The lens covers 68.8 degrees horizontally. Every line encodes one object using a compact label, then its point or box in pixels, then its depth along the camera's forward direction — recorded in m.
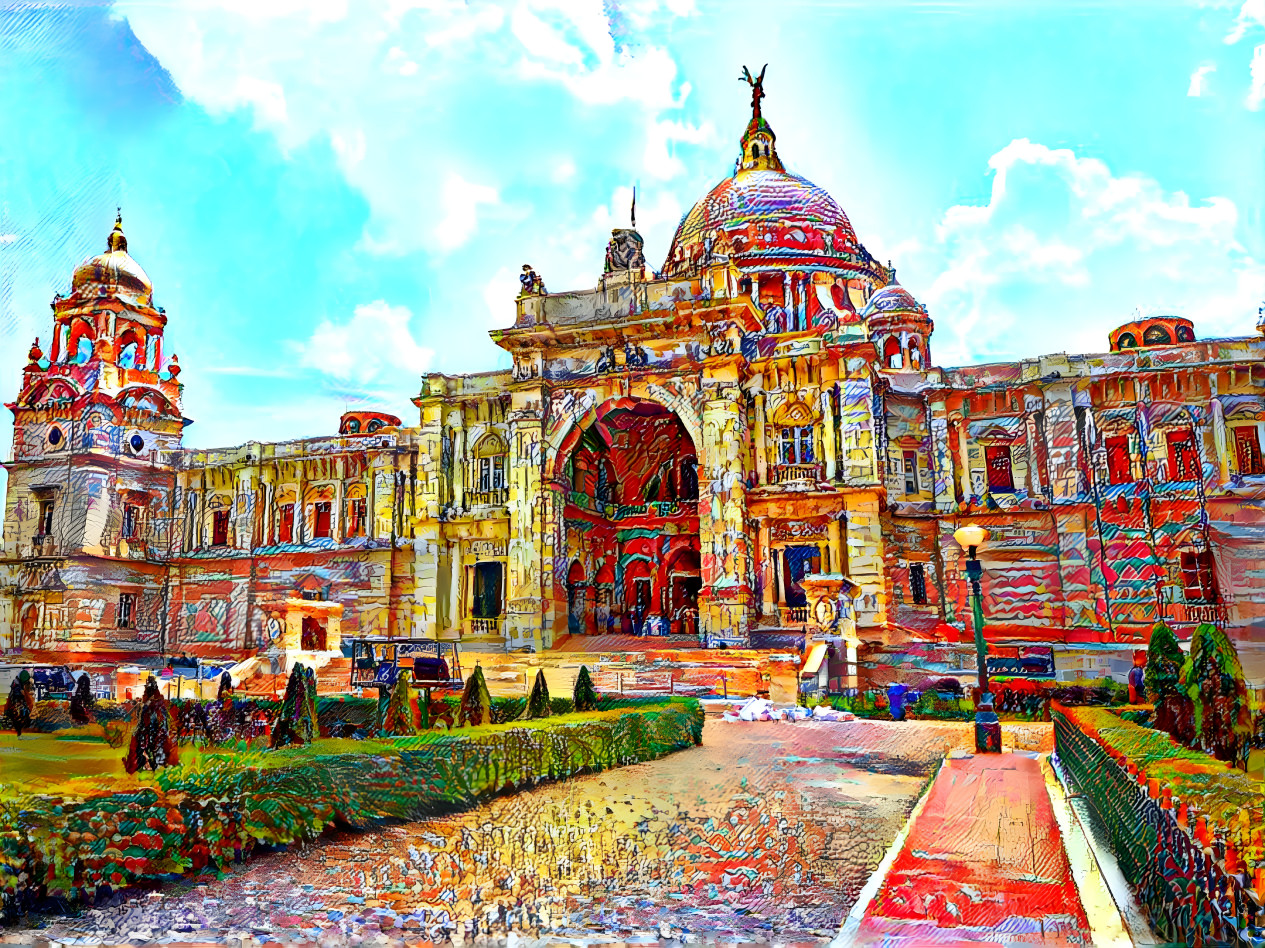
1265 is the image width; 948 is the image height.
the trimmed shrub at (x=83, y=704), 16.00
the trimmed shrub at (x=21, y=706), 15.04
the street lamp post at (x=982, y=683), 12.42
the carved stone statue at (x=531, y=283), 32.56
